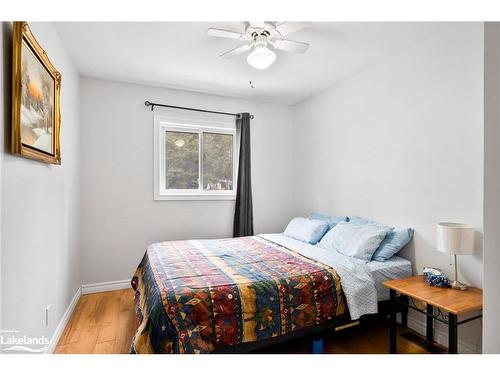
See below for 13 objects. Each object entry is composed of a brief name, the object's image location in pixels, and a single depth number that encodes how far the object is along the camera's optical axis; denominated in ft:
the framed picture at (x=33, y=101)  4.55
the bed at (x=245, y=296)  5.37
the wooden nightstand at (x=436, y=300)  5.45
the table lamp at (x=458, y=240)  6.20
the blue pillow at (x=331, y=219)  10.38
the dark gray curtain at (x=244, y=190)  12.62
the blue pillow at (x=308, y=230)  10.20
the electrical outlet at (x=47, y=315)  6.30
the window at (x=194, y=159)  11.93
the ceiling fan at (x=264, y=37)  6.70
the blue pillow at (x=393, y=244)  8.03
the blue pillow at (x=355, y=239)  8.09
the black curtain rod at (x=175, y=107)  11.37
